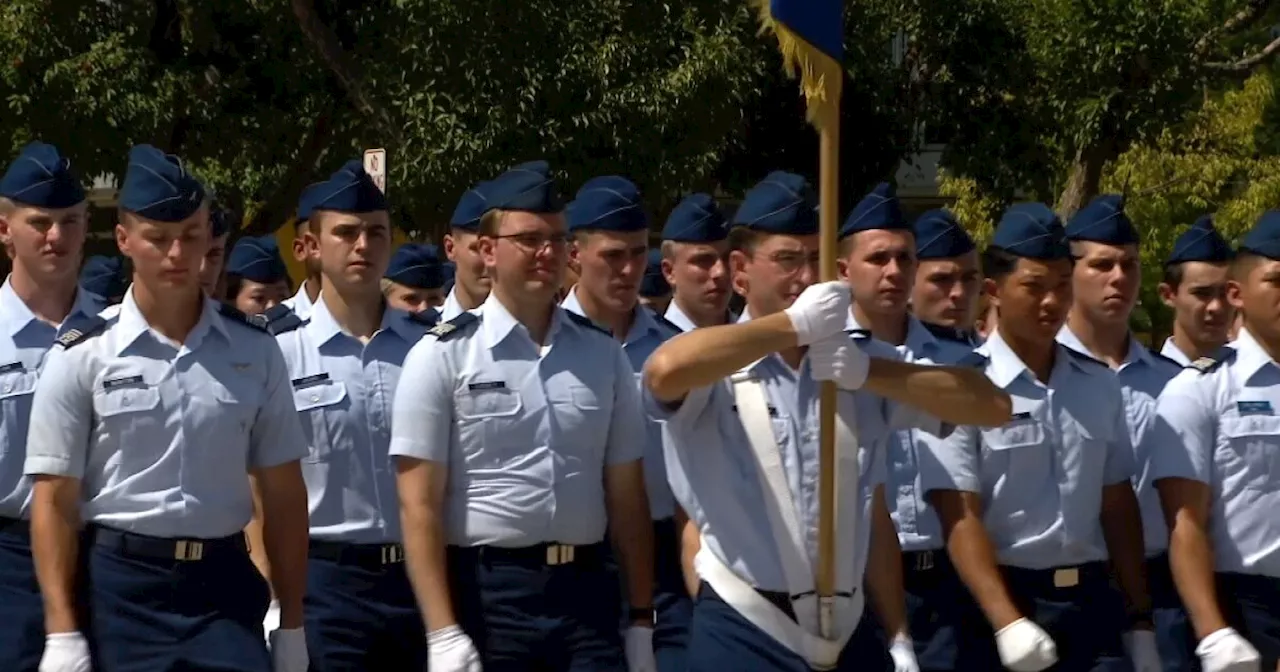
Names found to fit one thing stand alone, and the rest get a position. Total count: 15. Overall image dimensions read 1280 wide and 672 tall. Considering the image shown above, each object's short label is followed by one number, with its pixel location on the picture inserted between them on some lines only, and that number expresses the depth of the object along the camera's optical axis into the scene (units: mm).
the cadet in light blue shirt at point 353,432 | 12766
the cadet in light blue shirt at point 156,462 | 10819
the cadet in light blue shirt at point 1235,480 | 12401
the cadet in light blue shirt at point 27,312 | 12485
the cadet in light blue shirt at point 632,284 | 13284
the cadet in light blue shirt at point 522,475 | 11397
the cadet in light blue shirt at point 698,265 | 14988
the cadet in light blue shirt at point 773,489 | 10073
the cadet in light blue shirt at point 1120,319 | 13512
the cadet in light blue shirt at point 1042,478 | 12150
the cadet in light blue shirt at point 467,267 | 15459
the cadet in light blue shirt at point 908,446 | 12622
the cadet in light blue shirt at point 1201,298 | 16525
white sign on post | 24178
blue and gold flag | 9974
